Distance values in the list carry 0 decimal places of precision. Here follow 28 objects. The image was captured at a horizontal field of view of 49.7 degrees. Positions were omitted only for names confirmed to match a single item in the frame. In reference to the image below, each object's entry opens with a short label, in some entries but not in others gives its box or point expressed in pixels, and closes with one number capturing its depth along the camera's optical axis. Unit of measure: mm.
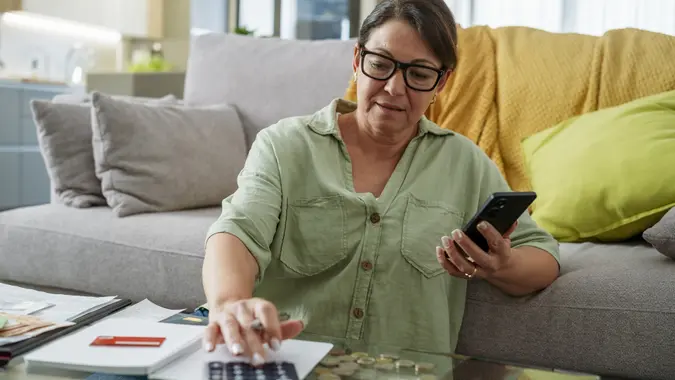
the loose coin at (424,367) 888
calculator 773
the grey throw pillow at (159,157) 1952
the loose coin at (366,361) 898
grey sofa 1286
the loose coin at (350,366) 874
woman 1227
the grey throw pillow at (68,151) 2008
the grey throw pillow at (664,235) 1366
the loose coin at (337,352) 902
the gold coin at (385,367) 890
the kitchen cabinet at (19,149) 4117
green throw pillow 1531
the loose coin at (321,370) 841
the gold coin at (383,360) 912
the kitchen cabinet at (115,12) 4625
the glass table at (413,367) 866
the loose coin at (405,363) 902
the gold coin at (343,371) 854
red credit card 869
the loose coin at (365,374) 855
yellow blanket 1816
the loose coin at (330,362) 867
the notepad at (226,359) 798
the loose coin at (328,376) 832
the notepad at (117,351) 809
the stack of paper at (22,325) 942
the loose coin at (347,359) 891
